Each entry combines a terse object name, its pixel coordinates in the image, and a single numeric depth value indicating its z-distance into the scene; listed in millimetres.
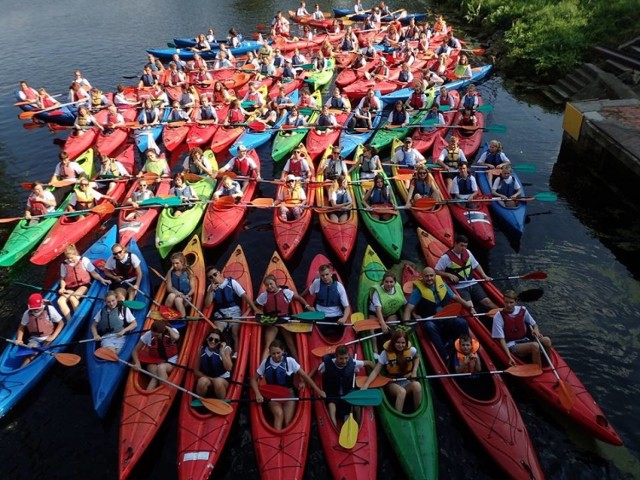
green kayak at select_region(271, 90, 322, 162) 13477
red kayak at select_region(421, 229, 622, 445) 6070
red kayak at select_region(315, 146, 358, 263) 9544
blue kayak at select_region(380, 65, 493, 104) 16578
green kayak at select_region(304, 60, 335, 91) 18469
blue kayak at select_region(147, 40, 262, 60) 22753
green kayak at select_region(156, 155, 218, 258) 9950
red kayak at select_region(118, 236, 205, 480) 5955
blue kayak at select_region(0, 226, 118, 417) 6820
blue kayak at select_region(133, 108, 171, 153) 14016
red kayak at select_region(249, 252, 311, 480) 5648
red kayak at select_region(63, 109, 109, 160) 14045
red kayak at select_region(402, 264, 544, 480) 5734
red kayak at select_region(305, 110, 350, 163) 13258
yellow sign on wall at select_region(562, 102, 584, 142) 12859
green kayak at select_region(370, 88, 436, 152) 13719
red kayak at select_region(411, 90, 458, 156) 13555
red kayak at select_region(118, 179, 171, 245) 10085
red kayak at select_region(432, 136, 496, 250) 9914
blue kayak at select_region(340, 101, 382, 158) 13180
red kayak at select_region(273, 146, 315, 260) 9680
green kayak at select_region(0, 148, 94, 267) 9781
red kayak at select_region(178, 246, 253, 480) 5738
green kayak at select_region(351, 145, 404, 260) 9594
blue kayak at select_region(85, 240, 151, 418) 6688
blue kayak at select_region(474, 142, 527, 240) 10219
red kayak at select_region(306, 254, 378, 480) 5621
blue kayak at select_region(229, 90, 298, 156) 13797
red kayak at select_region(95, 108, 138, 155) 14000
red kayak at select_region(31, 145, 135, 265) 9797
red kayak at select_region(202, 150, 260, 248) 10102
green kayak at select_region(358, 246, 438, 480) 5738
